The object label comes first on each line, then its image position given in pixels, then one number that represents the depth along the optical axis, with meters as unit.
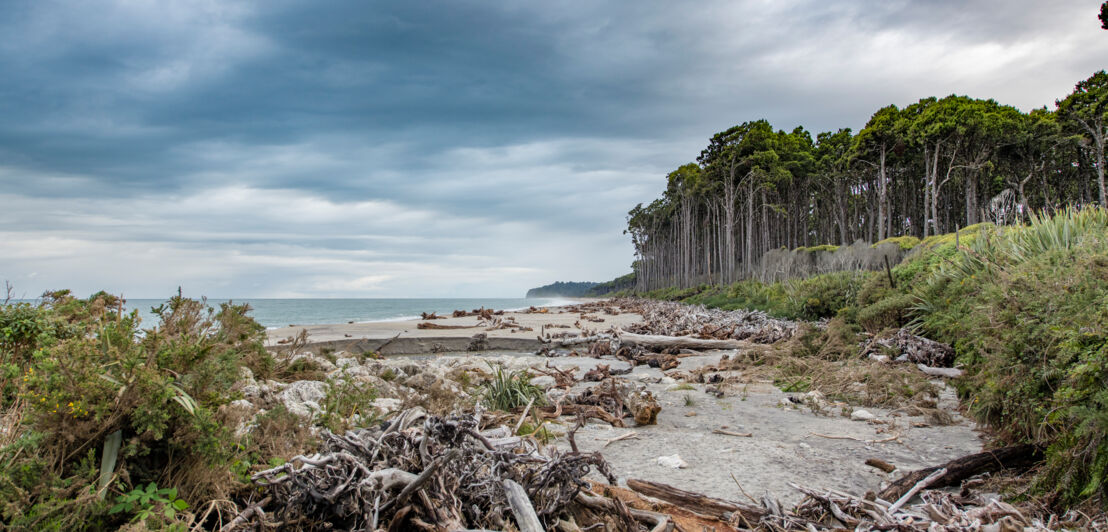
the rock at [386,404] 4.61
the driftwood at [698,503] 2.91
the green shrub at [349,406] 3.54
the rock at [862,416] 5.79
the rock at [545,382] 7.48
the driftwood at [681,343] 13.03
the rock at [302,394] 4.71
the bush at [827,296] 14.31
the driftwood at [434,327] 19.97
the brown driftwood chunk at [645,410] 5.57
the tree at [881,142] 35.44
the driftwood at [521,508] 2.15
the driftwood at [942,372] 7.07
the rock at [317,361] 7.40
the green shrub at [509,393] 5.82
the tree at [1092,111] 26.92
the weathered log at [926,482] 3.06
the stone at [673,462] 4.15
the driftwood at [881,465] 4.04
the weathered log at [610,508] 2.48
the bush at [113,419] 1.94
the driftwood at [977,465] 3.42
